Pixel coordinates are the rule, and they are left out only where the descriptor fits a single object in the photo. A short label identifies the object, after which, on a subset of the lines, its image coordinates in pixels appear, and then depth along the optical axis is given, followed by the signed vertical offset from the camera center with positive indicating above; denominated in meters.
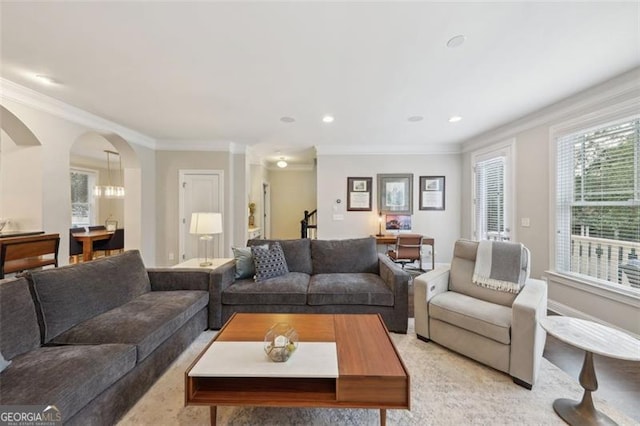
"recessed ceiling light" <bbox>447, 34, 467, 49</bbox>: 1.94 +1.34
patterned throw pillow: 2.91 -0.61
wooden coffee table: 1.30 -0.93
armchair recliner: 1.79 -0.85
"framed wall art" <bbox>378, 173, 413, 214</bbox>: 5.42 +0.43
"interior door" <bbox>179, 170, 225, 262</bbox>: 5.17 +0.26
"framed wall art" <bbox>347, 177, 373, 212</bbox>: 5.43 +0.37
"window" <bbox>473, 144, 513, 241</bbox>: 4.07 +0.29
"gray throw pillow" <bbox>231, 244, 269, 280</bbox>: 2.97 -0.62
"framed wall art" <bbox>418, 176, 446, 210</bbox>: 5.39 +0.41
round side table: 1.40 -0.76
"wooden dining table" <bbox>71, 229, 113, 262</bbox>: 5.19 -0.59
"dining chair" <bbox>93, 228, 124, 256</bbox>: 5.55 -0.72
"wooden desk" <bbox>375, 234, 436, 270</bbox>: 4.88 -0.58
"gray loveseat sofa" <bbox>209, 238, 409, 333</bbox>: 2.60 -0.87
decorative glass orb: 1.43 -0.78
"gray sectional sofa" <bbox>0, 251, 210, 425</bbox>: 1.25 -0.82
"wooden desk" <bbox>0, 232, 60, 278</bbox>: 2.62 -0.45
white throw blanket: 2.26 -0.51
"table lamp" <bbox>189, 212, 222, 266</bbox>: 3.12 -0.16
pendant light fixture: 6.24 +0.52
